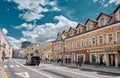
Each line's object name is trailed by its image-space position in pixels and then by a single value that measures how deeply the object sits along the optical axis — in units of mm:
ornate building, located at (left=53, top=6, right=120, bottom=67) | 15112
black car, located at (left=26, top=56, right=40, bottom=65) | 18644
